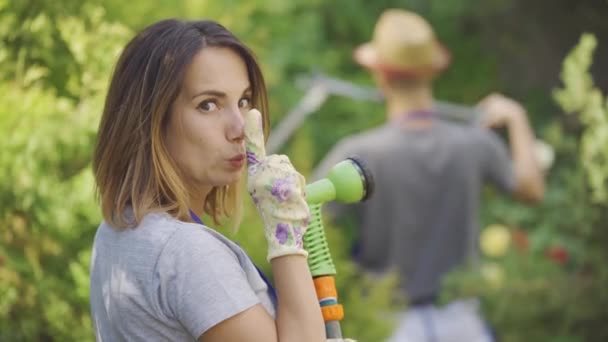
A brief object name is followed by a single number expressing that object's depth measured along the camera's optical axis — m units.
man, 5.53
